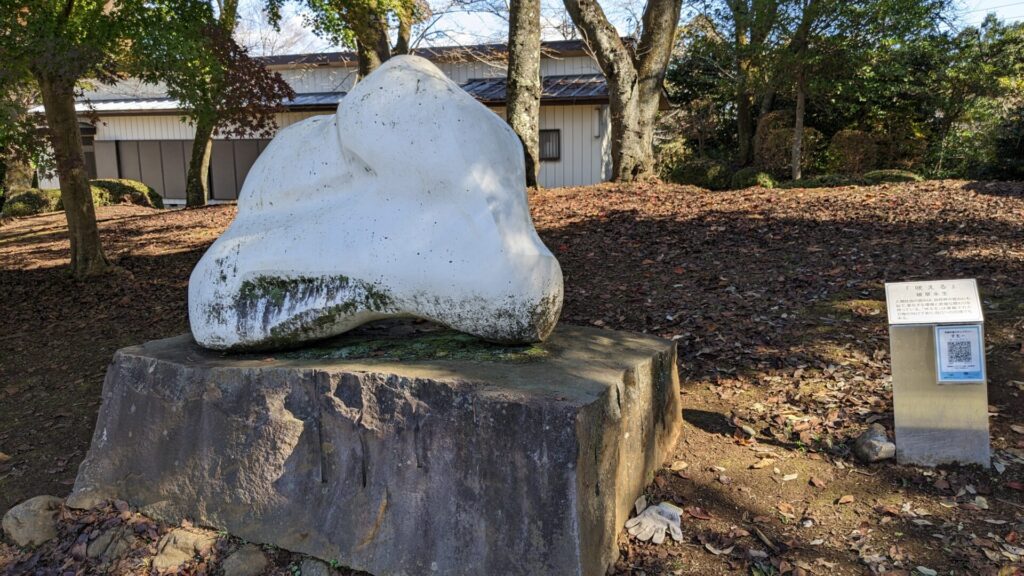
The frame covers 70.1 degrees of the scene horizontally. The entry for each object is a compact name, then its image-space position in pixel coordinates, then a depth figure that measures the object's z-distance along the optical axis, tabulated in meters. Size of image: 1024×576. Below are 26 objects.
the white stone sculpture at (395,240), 3.44
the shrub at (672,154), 19.19
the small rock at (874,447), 3.66
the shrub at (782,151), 16.06
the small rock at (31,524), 3.56
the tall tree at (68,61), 5.80
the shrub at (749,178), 15.01
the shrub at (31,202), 15.52
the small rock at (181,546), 3.39
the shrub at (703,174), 16.81
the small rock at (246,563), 3.29
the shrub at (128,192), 16.73
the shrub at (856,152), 15.85
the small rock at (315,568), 3.25
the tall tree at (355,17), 8.33
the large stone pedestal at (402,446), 2.91
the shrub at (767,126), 16.52
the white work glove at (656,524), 3.21
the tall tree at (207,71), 6.34
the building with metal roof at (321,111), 17.08
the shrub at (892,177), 12.10
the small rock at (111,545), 3.45
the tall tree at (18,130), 5.67
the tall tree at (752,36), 13.01
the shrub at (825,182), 11.81
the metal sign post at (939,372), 3.40
